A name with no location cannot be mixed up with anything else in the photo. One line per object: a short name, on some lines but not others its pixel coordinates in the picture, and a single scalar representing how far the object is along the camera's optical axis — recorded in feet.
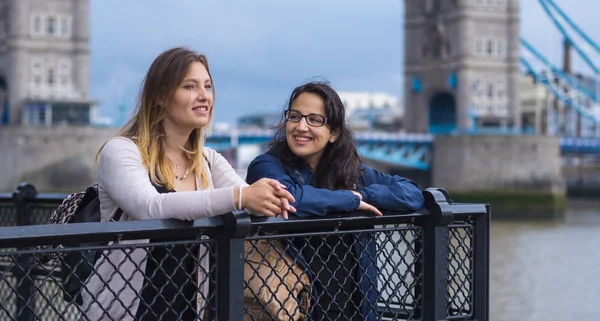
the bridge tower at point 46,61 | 116.78
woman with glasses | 7.91
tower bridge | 113.19
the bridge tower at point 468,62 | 134.72
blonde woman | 7.15
